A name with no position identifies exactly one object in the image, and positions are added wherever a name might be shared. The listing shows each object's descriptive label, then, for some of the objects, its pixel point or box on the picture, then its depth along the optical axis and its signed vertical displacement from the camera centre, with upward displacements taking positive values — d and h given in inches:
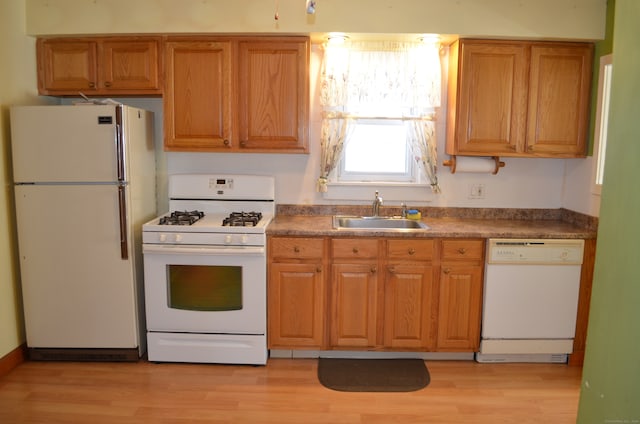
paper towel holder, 131.3 -4.8
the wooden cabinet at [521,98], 121.3 +12.7
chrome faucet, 135.0 -17.2
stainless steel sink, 134.4 -22.1
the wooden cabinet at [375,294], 117.2 -37.2
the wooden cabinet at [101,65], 122.0 +19.8
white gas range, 113.9 -36.4
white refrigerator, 111.6 -21.0
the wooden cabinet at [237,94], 121.6 +12.7
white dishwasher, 116.6 -37.4
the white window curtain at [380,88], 128.9 +15.8
